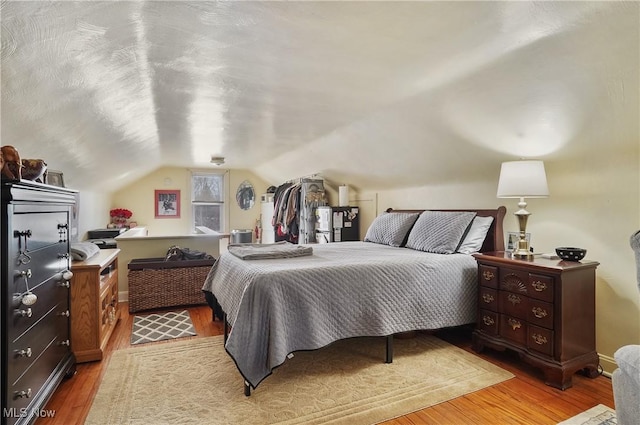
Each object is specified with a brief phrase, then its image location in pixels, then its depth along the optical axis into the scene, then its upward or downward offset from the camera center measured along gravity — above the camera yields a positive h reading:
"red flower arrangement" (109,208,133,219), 6.40 -0.10
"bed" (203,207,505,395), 1.97 -0.57
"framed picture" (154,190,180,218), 7.07 +0.09
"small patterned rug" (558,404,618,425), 1.73 -1.11
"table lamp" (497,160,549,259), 2.35 +0.15
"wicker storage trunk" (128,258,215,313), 3.56 -0.81
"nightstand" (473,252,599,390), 2.08 -0.71
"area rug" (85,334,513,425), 1.79 -1.10
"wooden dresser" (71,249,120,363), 2.34 -0.72
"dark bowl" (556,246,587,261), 2.20 -0.31
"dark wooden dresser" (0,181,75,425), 1.30 -0.41
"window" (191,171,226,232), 7.39 +0.18
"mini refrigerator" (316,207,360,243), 4.98 -0.26
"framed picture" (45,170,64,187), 2.93 +0.27
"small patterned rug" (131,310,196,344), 2.88 -1.11
